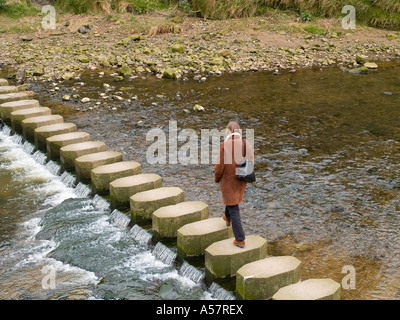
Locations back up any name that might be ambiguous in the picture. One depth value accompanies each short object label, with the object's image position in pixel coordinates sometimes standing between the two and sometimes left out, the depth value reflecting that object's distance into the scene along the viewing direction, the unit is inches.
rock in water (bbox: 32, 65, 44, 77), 727.1
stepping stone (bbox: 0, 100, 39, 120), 547.8
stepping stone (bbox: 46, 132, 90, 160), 443.5
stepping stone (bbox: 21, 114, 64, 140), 490.6
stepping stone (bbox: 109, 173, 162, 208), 351.3
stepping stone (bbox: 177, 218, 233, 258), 285.6
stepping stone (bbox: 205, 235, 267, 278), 265.0
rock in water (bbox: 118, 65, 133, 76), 745.3
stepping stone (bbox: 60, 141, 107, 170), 420.5
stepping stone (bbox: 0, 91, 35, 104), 585.9
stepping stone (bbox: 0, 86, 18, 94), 619.9
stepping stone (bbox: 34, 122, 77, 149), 468.4
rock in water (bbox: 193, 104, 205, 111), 598.6
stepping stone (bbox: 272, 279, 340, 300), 229.6
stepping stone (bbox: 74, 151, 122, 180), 400.2
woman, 256.7
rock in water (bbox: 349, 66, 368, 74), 781.3
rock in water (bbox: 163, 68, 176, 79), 733.3
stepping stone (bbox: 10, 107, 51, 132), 519.2
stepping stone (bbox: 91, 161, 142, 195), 376.0
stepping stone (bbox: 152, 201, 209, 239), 306.5
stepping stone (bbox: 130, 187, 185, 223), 329.4
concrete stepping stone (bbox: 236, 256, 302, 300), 243.9
